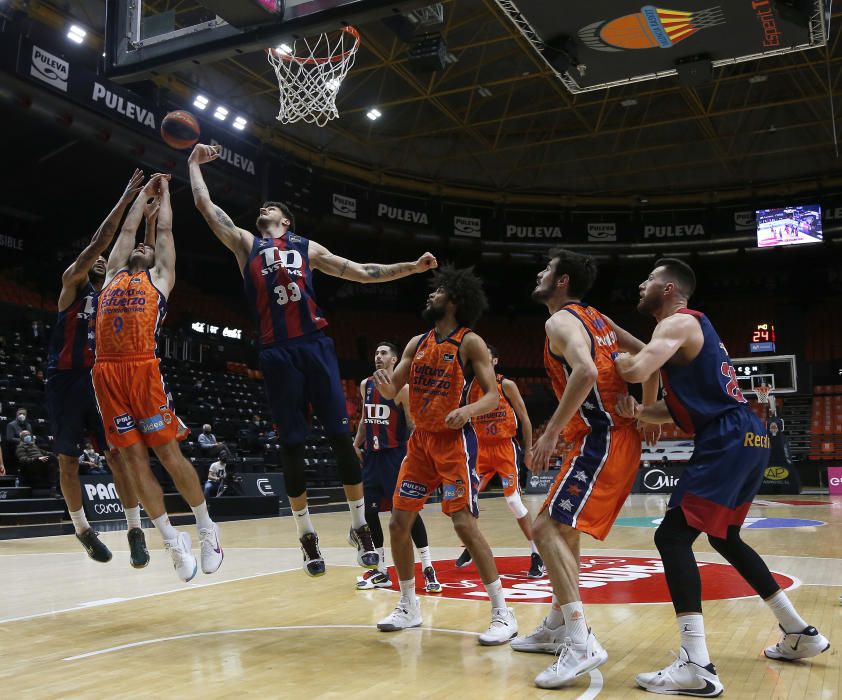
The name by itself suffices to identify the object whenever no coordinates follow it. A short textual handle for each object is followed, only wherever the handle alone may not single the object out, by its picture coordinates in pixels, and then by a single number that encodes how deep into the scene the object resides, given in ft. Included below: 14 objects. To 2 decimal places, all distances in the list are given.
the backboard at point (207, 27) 19.77
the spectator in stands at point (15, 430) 42.42
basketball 19.54
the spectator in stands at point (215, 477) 47.67
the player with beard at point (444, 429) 15.81
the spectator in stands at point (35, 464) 42.16
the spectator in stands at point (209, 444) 51.60
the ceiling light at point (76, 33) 54.70
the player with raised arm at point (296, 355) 16.74
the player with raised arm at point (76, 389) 19.95
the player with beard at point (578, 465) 12.61
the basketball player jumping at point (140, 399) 17.85
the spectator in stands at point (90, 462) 44.24
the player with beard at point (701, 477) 12.05
